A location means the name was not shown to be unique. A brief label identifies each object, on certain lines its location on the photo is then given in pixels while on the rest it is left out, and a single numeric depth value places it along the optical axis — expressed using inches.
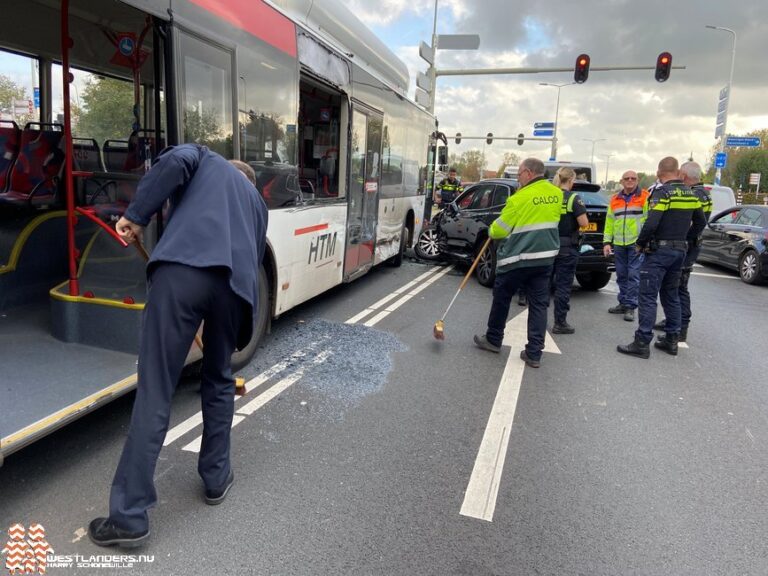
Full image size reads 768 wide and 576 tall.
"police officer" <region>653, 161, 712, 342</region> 244.2
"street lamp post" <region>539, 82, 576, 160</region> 1656.0
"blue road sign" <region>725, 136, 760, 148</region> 1059.9
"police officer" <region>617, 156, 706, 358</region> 229.3
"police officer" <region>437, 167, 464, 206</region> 682.2
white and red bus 143.7
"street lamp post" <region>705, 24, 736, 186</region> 1087.0
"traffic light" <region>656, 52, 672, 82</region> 637.3
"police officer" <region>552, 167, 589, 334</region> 265.1
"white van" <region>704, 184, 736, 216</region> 630.5
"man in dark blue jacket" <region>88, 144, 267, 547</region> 99.0
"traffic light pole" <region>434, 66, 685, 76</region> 658.1
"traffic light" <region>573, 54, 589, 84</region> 662.5
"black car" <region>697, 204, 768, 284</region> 430.6
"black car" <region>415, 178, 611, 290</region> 335.0
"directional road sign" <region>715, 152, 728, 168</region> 1094.4
